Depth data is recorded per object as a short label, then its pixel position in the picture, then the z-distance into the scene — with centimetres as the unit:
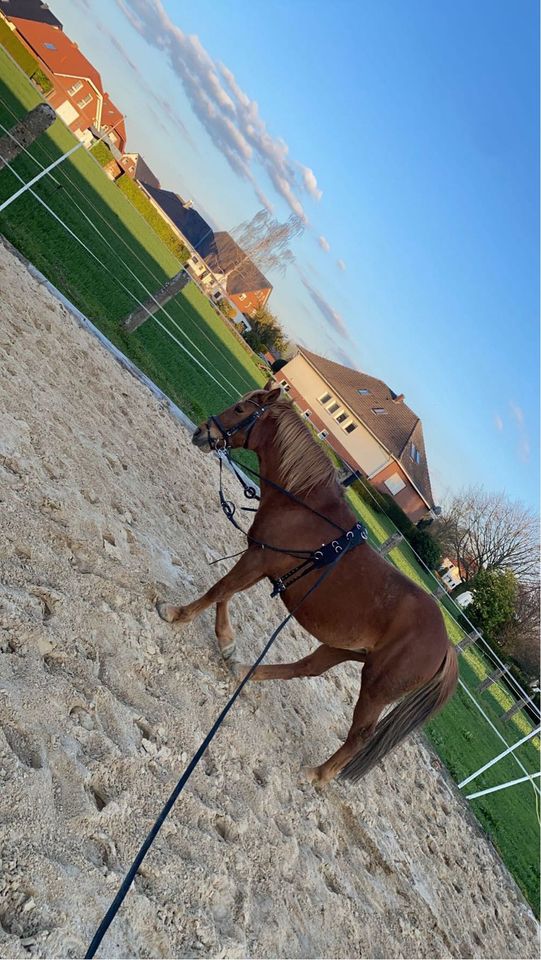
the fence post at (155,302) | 1073
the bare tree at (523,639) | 2260
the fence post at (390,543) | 1756
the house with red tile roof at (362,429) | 3834
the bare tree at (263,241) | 4812
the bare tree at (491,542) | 3328
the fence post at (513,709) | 1389
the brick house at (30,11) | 4320
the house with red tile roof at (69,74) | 4453
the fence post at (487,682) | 1513
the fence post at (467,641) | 1532
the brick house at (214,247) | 5933
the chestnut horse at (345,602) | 425
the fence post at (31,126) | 836
